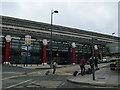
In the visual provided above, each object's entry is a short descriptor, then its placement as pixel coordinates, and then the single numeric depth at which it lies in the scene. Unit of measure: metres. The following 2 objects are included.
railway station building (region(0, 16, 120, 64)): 21.42
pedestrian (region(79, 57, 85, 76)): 8.43
